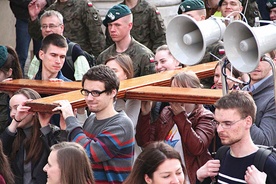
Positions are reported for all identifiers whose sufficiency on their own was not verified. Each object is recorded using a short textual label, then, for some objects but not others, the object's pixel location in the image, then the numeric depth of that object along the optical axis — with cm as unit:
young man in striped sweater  1388
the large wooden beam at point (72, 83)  1621
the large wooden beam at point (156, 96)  1451
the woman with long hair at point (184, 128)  1439
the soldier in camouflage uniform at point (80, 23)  2200
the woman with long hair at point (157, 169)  1210
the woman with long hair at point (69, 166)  1252
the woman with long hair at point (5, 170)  1450
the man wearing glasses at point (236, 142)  1261
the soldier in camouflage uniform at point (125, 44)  1847
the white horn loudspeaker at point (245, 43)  1217
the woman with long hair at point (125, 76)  1562
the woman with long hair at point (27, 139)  1496
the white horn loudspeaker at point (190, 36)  1333
